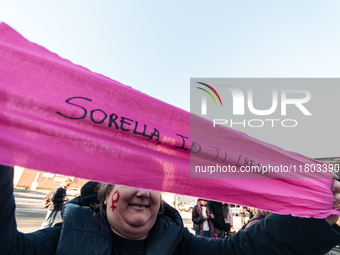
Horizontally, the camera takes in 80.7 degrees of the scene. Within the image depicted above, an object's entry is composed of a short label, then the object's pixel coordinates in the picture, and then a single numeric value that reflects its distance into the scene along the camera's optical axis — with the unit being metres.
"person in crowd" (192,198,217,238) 5.45
